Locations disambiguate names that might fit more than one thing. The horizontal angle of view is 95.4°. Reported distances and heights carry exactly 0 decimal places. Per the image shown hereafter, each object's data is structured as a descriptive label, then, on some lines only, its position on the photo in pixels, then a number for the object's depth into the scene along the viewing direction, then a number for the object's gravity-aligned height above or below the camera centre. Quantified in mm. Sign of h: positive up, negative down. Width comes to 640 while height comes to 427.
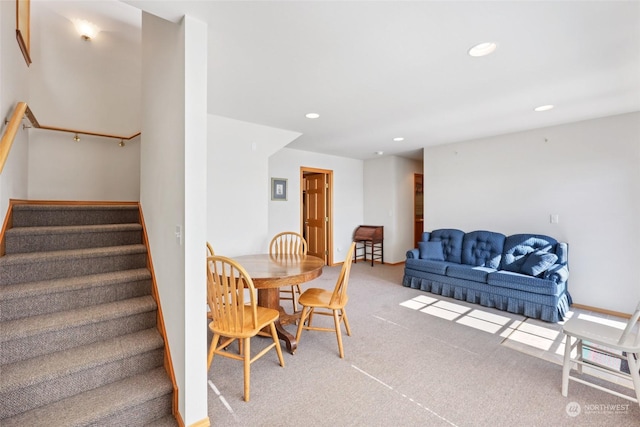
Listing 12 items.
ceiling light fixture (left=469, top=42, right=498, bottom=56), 2010 +1185
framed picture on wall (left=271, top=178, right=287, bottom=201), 5297 +524
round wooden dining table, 2268 -462
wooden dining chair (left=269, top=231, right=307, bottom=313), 3369 -423
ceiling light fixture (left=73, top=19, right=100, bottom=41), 3329 +2191
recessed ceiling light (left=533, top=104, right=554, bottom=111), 3225 +1219
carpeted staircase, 1521 -690
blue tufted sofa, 3350 -717
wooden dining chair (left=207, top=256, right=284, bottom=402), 1921 -687
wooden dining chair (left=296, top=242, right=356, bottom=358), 2469 -747
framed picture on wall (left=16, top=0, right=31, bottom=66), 2309 +1637
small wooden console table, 6328 -552
